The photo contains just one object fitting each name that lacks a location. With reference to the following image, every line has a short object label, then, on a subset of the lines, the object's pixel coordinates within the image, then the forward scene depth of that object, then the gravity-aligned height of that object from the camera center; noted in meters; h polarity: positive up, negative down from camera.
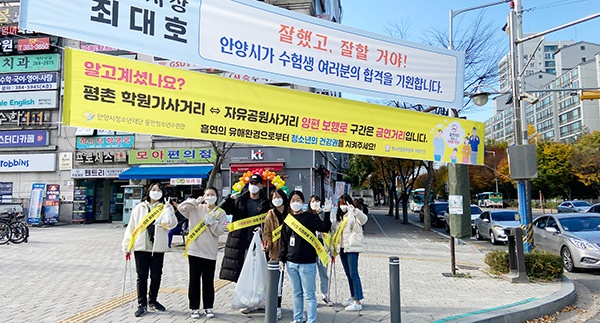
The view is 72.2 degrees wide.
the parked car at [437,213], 25.81 -1.27
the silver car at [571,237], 9.79 -1.16
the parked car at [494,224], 15.88 -1.24
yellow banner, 4.29 +1.00
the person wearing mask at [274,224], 5.60 -0.42
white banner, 4.38 +1.89
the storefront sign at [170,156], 22.05 +2.05
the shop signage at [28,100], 23.67 +5.45
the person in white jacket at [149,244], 5.73 -0.70
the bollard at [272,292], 4.23 -1.02
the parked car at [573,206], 31.00 -1.09
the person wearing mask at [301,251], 5.08 -0.73
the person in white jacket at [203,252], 5.55 -0.79
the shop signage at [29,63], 23.84 +7.62
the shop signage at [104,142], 23.31 +2.99
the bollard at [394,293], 4.85 -1.18
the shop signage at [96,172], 23.31 +1.24
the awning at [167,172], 20.61 +1.12
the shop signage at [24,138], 23.94 +3.26
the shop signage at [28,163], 23.80 +1.81
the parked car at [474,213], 20.86 -1.11
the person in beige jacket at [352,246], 6.20 -0.80
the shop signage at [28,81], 23.73 +6.53
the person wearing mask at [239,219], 5.86 -0.40
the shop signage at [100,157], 23.14 +2.10
